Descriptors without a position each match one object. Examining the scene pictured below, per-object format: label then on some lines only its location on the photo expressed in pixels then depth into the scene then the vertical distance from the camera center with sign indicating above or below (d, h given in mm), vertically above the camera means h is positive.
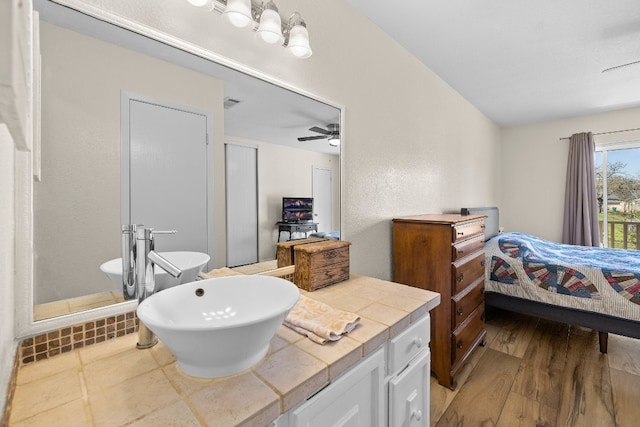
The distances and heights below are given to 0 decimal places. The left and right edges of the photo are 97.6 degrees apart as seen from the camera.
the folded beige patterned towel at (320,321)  878 -373
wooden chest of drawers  1849 -424
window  3717 +245
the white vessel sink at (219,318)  612 -286
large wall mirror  811 +244
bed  2125 -618
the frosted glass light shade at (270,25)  1141 +765
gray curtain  3727 +197
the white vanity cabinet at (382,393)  748 -585
